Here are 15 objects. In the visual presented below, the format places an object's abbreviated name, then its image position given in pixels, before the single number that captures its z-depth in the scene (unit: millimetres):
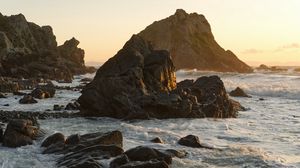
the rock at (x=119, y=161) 14494
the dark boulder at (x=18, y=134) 17547
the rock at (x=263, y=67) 152875
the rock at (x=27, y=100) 32878
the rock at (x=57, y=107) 30111
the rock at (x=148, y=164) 13930
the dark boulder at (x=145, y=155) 15250
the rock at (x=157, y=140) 19062
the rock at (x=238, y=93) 48219
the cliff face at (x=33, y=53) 67188
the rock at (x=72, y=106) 30828
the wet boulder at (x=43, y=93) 37000
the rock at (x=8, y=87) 41034
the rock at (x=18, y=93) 39000
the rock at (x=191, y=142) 18547
